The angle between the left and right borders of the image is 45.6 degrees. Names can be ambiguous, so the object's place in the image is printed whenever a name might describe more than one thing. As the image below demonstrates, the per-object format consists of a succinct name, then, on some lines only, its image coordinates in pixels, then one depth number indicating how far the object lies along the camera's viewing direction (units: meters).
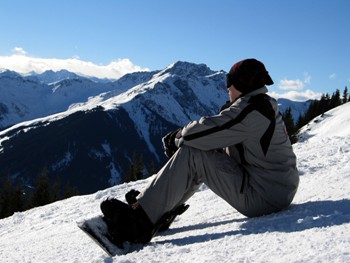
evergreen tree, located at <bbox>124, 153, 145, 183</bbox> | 47.62
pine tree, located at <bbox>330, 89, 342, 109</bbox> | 84.94
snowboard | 4.06
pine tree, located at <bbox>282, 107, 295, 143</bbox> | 66.50
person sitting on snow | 4.15
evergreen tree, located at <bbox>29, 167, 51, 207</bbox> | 41.56
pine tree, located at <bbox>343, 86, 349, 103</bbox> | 92.14
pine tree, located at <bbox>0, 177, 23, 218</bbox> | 40.03
